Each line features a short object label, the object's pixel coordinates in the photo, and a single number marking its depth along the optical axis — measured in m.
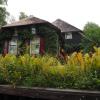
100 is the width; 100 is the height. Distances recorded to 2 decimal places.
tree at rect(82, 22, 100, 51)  18.15
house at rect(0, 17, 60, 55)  14.58
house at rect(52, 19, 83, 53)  20.07
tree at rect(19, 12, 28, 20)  24.74
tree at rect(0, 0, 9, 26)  18.46
